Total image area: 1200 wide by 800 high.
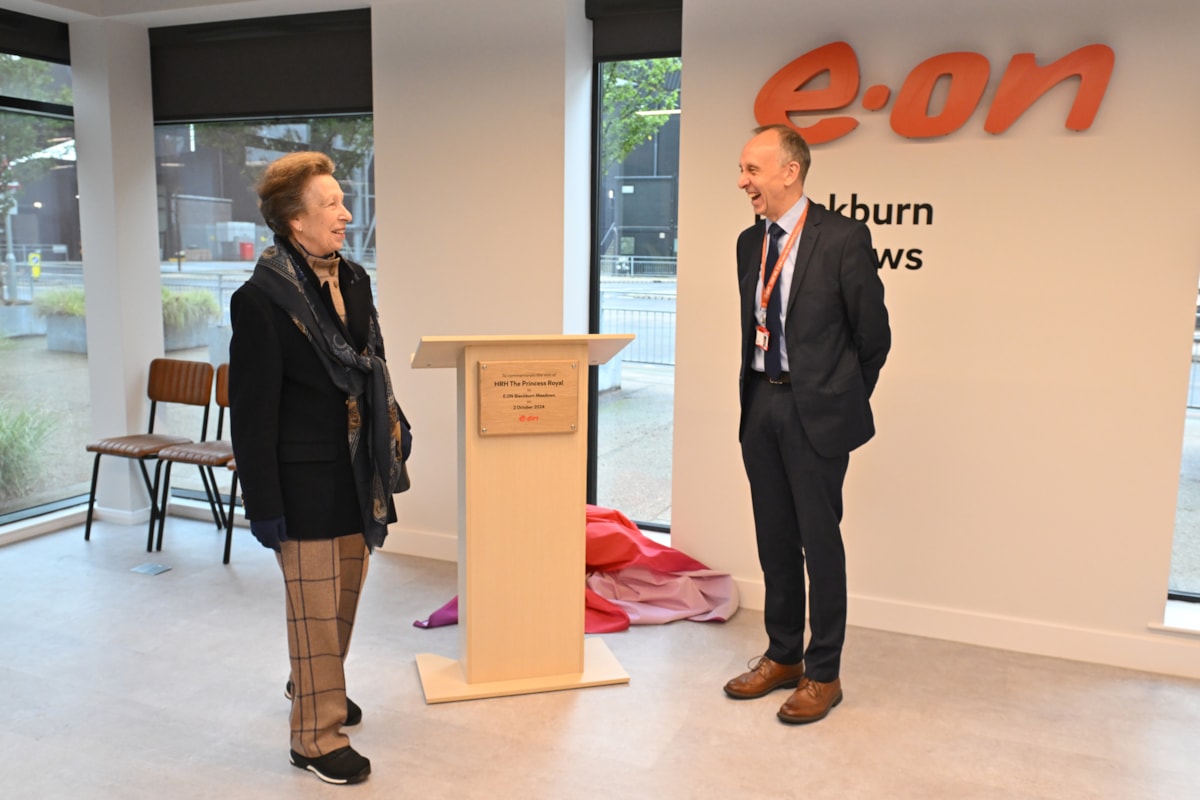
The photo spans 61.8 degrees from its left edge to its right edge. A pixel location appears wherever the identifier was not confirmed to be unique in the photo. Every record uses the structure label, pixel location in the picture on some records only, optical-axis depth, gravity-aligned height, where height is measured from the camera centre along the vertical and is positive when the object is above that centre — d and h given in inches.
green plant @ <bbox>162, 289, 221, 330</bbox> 242.7 -13.7
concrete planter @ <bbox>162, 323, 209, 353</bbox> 243.4 -20.7
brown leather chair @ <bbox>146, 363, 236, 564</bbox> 206.8 -42.5
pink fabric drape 174.9 -58.6
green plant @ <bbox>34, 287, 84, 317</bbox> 229.8 -12.2
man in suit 132.0 -15.9
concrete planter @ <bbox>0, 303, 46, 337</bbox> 223.3 -16.3
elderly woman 111.4 -19.6
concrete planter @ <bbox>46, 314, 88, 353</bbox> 232.5 -19.7
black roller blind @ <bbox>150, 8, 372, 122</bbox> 213.6 +40.8
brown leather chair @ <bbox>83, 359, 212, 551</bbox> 215.8 -33.5
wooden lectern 138.5 -35.5
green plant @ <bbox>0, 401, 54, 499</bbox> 224.8 -44.4
